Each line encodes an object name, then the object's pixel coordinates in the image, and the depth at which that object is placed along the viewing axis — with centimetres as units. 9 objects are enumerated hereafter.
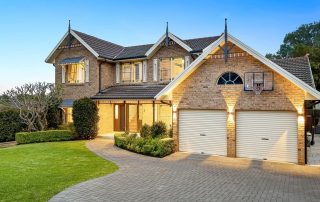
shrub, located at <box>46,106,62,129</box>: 2620
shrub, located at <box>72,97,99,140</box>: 2300
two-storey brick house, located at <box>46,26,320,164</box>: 1493
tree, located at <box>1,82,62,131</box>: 2312
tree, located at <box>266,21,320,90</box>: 6486
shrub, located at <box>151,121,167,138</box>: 2052
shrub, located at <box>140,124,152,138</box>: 2073
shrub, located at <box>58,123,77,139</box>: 2380
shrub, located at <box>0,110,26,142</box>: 2370
